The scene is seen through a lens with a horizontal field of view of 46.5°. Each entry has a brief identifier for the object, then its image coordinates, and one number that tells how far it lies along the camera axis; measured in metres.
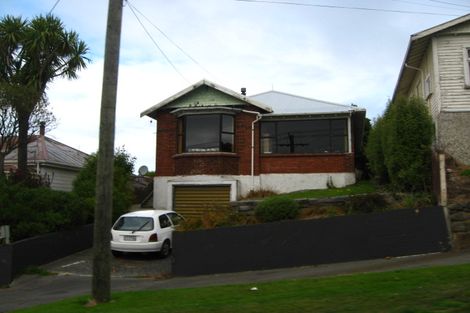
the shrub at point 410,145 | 15.35
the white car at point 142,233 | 16.53
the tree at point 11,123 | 17.42
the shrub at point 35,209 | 16.56
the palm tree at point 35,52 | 21.02
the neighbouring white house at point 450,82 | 16.06
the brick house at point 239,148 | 21.67
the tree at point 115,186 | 21.03
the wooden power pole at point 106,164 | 10.08
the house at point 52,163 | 26.14
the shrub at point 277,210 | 15.09
